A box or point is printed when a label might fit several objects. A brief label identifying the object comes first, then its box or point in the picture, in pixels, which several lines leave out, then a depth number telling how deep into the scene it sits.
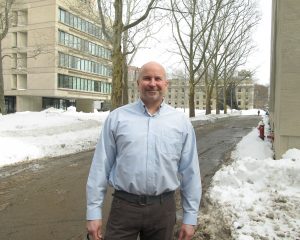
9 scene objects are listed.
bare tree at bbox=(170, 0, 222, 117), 23.88
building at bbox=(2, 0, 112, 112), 40.29
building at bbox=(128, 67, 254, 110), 85.63
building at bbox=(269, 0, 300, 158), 6.17
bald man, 1.89
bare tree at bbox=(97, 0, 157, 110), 13.70
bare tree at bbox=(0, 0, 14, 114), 19.36
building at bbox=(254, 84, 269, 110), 88.28
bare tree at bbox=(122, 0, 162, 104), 20.92
